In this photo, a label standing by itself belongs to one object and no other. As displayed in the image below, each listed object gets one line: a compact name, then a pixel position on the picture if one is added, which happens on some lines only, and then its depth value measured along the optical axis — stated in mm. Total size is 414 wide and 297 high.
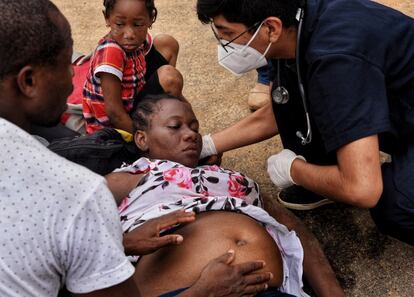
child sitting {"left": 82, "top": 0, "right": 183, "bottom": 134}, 2744
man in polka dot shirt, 1138
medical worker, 1896
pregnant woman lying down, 1875
